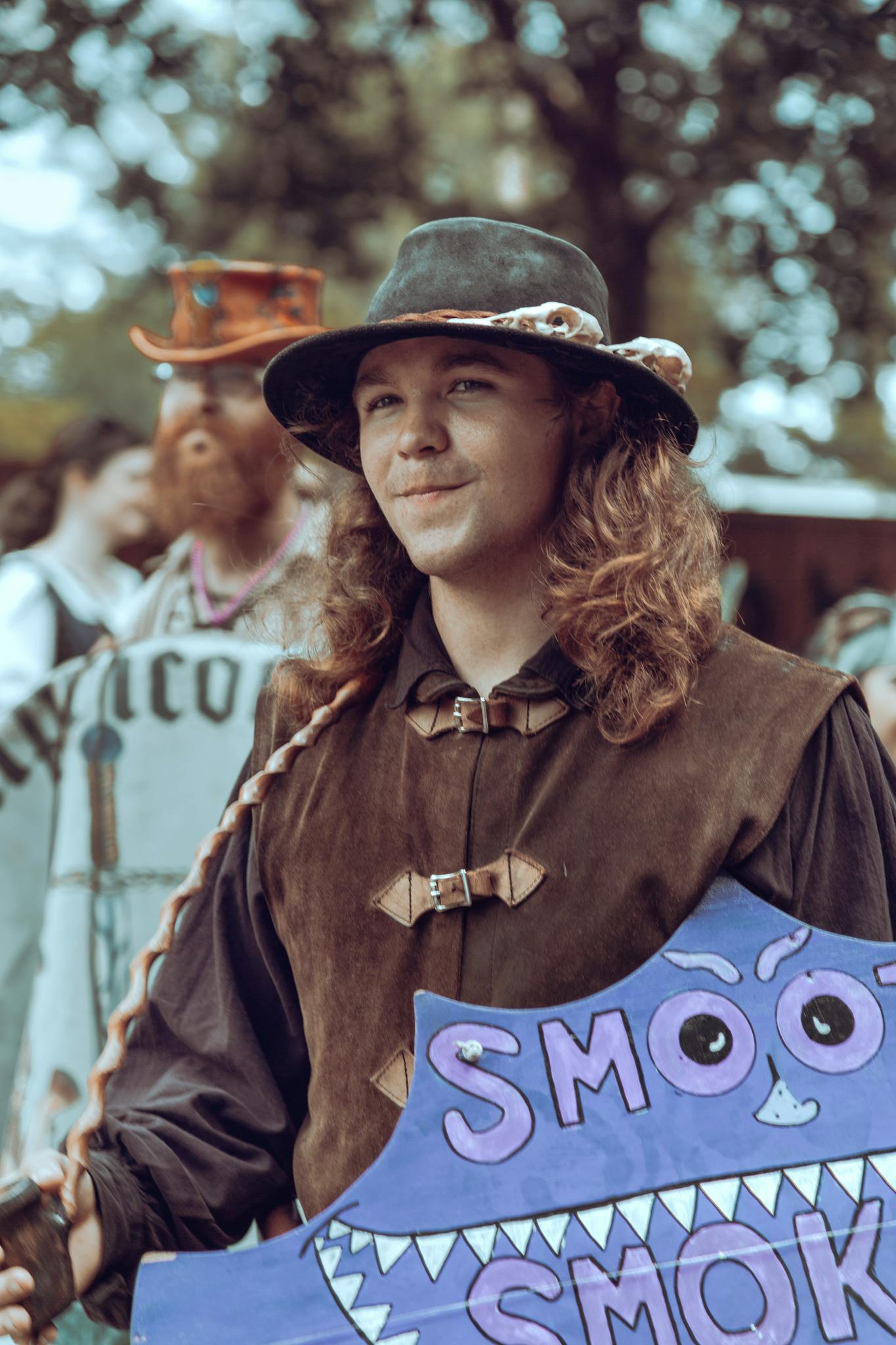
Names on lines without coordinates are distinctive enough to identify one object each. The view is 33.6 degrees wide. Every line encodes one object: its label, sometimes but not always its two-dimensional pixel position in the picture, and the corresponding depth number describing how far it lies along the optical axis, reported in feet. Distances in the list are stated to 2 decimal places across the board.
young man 5.65
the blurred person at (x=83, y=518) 16.21
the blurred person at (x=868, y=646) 16.07
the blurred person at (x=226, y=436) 12.01
